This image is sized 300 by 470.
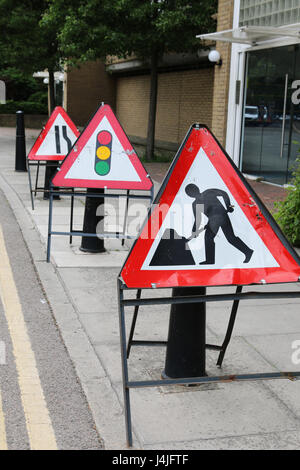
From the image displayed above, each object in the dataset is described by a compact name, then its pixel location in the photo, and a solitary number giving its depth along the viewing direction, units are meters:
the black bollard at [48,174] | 11.77
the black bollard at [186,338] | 4.17
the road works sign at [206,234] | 3.65
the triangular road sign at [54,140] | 9.93
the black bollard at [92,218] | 7.79
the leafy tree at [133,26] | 18.20
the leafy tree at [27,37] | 26.58
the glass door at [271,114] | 14.21
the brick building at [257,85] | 13.96
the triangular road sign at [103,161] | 7.21
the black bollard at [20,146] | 16.02
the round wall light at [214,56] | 16.06
